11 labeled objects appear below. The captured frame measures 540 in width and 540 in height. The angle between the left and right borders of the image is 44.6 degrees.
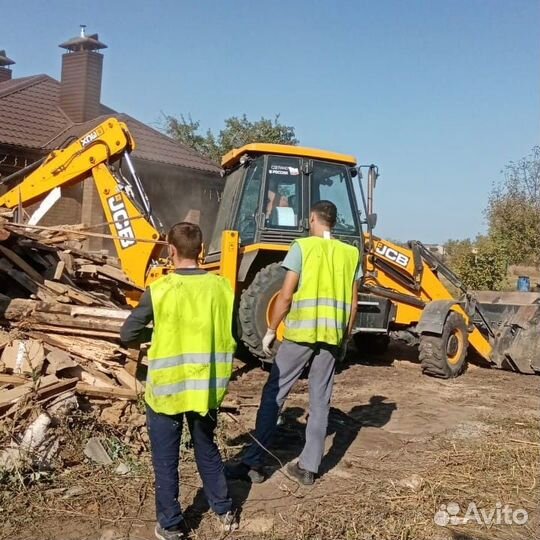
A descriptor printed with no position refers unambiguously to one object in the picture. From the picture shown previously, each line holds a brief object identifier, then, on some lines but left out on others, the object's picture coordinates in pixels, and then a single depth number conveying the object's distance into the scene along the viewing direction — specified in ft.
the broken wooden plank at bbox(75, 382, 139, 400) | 16.60
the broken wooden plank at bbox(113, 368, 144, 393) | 18.02
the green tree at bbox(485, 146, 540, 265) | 70.59
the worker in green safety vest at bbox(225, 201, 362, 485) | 15.21
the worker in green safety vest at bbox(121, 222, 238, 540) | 11.94
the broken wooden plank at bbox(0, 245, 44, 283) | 21.49
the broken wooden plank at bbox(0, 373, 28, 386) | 15.87
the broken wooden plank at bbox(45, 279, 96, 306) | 21.54
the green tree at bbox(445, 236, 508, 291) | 56.75
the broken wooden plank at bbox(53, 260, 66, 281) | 22.73
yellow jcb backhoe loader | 26.40
